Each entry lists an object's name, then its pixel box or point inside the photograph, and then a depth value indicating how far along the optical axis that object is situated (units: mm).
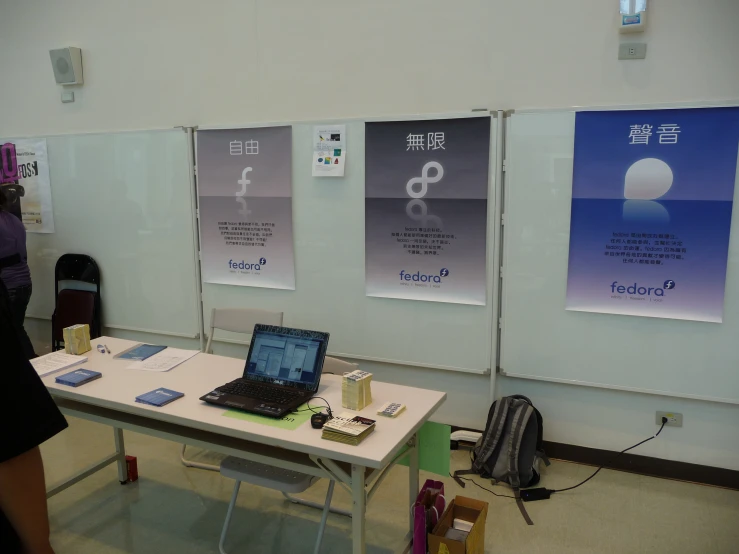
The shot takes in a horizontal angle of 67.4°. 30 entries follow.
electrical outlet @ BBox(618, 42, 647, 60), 2676
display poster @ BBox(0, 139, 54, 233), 4367
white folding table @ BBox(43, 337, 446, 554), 1812
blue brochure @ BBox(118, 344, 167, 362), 2672
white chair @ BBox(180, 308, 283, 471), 3031
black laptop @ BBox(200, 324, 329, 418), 2117
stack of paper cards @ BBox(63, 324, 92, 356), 2711
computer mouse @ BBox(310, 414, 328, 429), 1923
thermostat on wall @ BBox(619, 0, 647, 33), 2613
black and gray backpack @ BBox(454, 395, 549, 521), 2908
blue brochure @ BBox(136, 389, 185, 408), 2115
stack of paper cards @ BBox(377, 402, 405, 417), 2012
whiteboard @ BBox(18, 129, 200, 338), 3875
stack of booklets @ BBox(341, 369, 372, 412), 2066
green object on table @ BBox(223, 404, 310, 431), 1941
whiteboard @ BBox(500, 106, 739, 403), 2779
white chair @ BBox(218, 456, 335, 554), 2071
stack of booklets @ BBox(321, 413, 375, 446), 1792
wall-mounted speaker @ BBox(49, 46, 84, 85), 4020
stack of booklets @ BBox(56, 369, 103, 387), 2301
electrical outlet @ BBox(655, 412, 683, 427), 2908
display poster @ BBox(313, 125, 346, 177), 3293
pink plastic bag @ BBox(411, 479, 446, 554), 2084
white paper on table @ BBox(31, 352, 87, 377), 2457
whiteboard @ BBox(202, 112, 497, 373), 3215
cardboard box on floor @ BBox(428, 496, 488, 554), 2037
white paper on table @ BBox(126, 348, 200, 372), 2541
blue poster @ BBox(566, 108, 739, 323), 2631
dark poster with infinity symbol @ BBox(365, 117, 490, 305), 3037
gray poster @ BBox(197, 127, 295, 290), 3506
